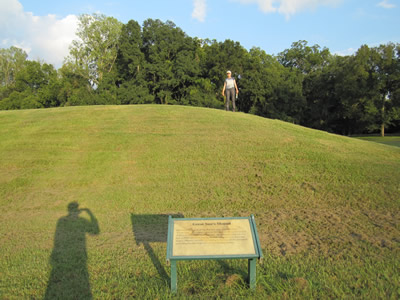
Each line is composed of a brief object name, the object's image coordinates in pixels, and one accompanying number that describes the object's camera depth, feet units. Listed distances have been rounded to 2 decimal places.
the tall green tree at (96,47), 157.28
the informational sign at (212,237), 12.98
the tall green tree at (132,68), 137.28
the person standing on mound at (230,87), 47.10
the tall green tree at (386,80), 124.77
